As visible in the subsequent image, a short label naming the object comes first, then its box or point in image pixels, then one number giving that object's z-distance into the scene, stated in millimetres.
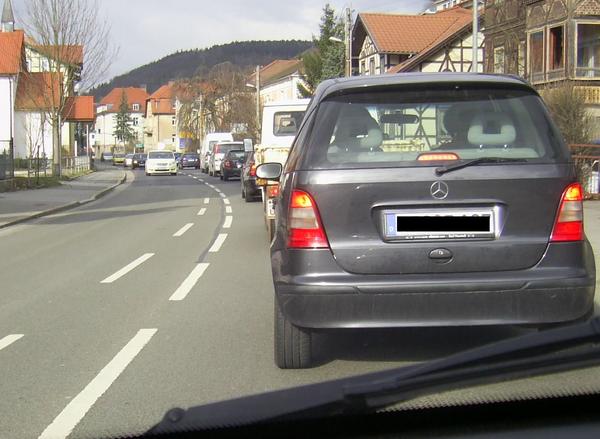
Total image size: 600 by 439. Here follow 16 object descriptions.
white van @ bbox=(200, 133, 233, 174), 47272
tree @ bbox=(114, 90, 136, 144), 137375
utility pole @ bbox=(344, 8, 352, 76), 35444
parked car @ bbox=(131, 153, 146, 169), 70625
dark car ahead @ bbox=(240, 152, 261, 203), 20983
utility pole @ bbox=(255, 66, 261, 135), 57144
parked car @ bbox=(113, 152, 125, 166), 86000
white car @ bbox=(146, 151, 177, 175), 47156
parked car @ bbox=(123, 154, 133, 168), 70344
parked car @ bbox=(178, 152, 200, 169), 66875
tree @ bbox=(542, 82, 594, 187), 19656
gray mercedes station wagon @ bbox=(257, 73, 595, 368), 4230
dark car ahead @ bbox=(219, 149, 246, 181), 35156
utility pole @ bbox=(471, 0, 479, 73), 23328
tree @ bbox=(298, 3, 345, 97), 60469
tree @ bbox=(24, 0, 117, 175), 37219
